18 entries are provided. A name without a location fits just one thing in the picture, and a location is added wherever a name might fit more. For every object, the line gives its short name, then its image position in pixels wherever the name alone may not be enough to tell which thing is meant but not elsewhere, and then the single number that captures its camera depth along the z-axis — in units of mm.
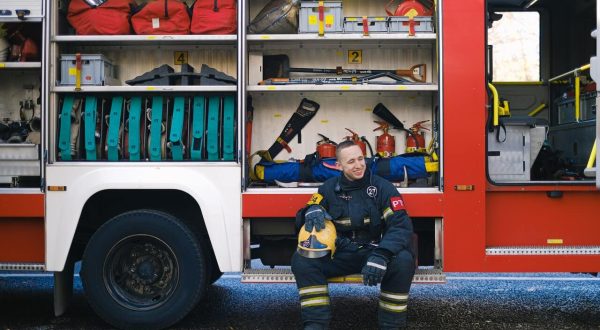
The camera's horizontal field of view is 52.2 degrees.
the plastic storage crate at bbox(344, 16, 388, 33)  4855
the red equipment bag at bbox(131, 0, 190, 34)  4910
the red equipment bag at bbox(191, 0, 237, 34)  4828
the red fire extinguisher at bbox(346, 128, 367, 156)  5343
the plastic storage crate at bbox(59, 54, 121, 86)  4805
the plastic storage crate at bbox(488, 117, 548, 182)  4781
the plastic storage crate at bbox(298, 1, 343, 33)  4828
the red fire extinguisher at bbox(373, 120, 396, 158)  5324
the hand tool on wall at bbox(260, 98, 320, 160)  5438
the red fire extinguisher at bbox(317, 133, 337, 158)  5273
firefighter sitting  4027
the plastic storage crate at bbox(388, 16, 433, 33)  4812
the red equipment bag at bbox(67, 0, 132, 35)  4859
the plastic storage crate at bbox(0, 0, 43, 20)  4621
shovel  5383
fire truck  4477
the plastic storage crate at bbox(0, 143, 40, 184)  4684
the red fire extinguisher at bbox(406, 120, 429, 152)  5367
